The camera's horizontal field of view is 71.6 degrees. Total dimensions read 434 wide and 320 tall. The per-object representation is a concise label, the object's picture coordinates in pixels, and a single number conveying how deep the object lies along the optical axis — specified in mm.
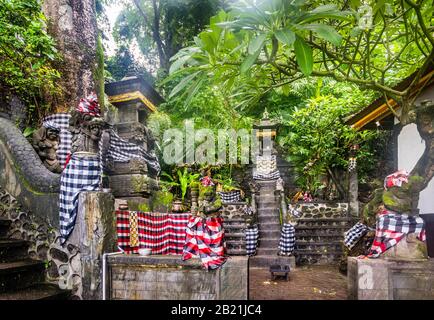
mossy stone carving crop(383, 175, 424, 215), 3379
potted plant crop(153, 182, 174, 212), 7383
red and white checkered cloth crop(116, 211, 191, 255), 5082
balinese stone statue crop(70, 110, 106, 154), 4336
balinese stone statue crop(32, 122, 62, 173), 6391
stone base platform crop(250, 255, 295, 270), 9117
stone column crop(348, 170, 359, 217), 11617
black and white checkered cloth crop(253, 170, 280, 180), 12548
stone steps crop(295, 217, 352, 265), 9617
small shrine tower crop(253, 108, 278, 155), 13355
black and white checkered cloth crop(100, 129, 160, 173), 6169
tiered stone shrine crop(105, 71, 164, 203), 6695
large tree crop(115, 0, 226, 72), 16703
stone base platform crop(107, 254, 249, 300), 3537
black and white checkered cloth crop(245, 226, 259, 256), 9523
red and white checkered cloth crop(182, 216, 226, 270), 3609
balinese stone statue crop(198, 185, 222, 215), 3904
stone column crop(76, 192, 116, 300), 3934
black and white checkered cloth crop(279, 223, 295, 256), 9258
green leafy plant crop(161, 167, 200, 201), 11741
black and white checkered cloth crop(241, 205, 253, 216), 10129
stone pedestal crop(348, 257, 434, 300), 3312
